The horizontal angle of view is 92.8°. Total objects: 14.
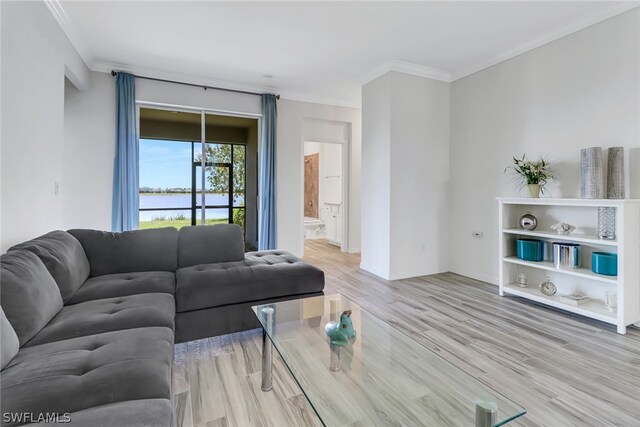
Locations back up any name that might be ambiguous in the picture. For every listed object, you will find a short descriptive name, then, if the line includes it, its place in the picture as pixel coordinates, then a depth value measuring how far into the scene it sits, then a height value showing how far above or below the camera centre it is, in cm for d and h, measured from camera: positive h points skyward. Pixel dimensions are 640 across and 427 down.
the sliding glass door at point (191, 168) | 441 +66
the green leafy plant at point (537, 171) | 317 +44
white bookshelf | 244 -41
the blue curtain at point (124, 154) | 397 +74
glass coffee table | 107 -70
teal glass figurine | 160 -64
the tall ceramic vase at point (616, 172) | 260 +35
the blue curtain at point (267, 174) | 481 +59
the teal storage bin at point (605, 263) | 256 -43
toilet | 765 -45
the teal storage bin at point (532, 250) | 317 -39
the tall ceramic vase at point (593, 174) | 266 +34
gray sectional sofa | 97 -56
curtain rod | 408 +183
